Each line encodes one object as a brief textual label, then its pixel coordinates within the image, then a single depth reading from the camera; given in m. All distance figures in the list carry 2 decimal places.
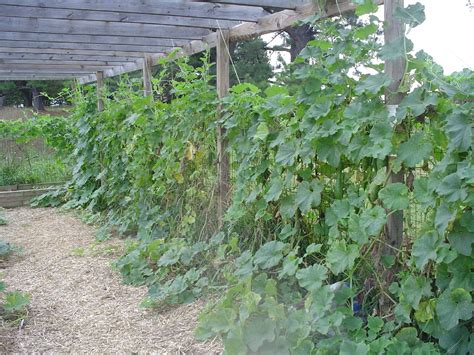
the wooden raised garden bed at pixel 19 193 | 7.86
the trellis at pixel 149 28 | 3.56
